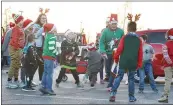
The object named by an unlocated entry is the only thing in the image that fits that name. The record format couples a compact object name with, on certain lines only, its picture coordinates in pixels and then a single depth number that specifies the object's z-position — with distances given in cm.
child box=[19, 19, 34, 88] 1044
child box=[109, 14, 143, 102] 852
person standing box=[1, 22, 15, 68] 1073
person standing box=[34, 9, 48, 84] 1050
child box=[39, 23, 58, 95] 931
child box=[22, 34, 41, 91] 1018
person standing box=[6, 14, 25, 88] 1035
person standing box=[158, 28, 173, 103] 867
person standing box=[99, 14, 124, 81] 1159
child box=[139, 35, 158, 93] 1083
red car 1266
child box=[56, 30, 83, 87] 1122
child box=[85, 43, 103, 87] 1239
